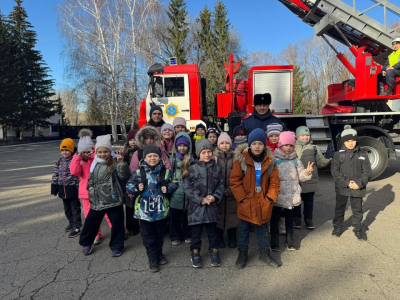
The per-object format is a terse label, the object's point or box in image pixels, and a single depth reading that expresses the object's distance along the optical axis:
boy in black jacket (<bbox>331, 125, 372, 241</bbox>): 3.59
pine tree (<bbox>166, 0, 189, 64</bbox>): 26.08
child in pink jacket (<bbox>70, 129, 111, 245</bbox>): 3.51
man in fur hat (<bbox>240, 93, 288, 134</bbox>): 4.38
